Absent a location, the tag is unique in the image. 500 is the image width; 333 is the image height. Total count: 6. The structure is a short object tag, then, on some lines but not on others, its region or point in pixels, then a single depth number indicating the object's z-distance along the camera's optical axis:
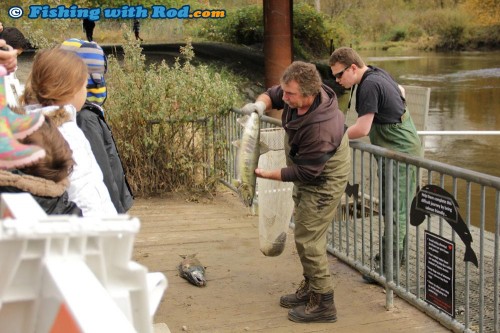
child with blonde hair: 2.66
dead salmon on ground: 5.15
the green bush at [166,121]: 7.58
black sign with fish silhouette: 3.93
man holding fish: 4.25
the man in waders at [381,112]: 5.00
